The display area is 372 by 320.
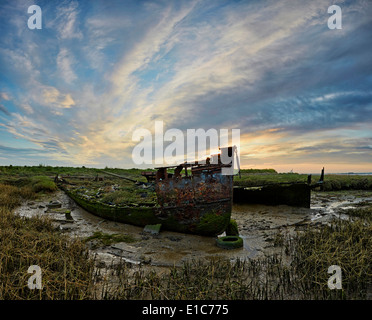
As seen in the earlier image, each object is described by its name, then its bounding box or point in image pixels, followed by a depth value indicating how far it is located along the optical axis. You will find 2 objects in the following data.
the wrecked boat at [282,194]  15.59
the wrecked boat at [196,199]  9.35
